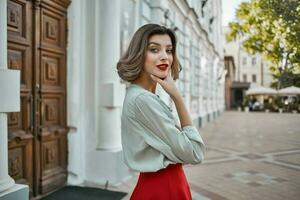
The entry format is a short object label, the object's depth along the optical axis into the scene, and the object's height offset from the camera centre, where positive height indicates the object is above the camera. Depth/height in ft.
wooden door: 12.32 +0.03
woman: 4.41 -0.42
